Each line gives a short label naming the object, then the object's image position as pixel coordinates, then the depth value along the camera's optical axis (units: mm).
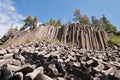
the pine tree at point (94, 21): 18127
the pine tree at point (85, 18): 15701
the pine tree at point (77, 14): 19841
